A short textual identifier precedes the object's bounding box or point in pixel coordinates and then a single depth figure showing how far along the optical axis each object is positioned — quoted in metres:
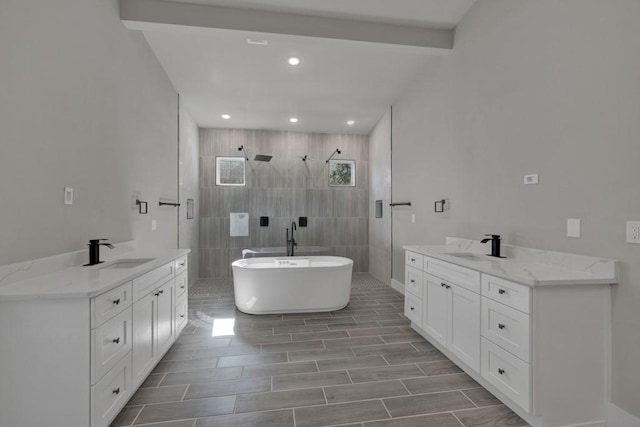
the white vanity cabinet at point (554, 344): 1.67
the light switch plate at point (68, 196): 1.93
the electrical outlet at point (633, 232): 1.58
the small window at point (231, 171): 6.00
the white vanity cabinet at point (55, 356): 1.36
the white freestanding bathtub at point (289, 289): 3.64
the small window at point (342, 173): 6.29
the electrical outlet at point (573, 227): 1.90
